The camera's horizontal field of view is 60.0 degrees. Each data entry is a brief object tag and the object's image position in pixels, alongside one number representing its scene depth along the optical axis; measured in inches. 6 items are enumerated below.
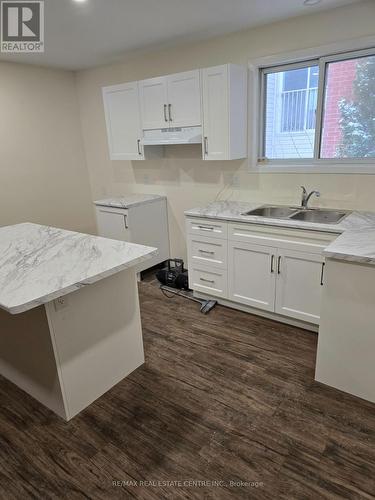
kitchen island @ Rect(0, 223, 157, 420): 67.1
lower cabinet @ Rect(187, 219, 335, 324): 98.5
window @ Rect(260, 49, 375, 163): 105.2
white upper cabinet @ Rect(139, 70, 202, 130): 120.2
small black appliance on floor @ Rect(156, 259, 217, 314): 137.7
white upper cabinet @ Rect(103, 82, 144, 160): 138.9
